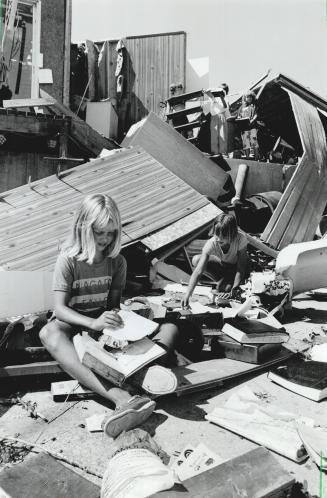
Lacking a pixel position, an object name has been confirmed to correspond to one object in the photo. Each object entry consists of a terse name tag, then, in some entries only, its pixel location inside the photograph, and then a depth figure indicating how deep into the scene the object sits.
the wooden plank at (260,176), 10.00
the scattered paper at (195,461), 2.37
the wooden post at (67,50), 11.81
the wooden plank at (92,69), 13.38
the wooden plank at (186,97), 12.13
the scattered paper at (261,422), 2.61
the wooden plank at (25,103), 8.70
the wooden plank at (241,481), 1.96
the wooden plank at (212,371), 3.35
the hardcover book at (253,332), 3.86
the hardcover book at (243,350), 3.81
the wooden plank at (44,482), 2.06
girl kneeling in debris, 5.41
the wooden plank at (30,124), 8.66
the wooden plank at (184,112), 11.95
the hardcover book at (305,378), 3.37
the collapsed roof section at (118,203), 5.93
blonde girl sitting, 3.06
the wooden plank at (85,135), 9.54
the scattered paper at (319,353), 4.05
